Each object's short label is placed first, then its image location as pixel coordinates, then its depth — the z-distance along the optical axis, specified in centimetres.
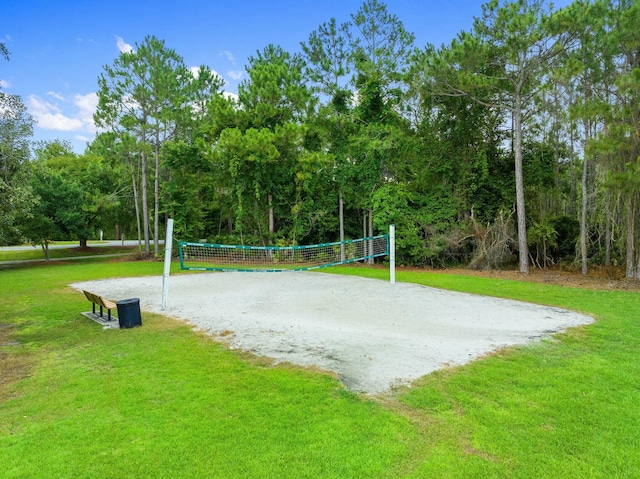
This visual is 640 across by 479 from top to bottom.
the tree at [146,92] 1970
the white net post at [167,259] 788
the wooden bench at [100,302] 697
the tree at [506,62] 1298
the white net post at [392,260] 1126
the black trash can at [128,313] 665
